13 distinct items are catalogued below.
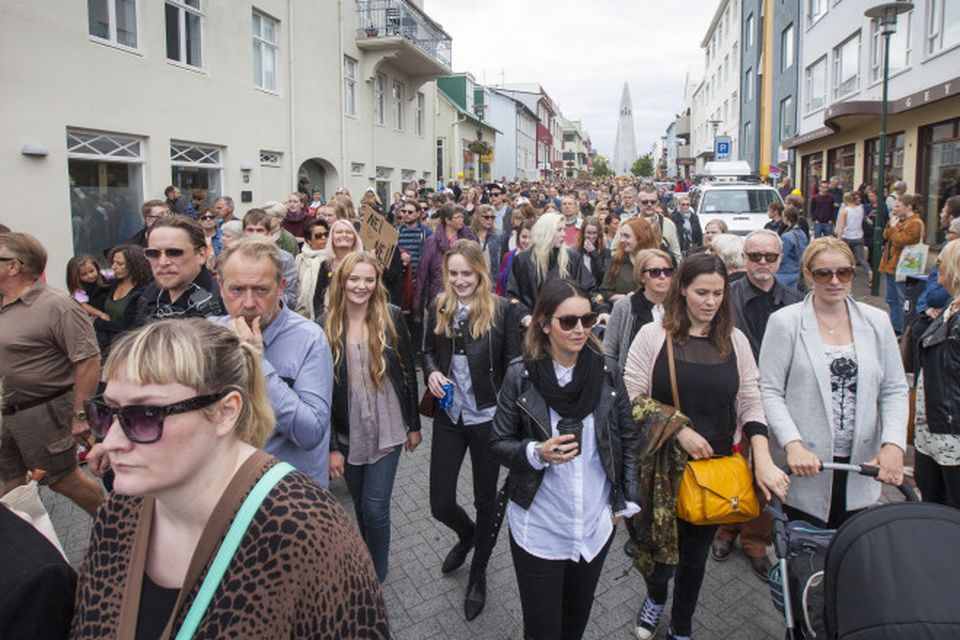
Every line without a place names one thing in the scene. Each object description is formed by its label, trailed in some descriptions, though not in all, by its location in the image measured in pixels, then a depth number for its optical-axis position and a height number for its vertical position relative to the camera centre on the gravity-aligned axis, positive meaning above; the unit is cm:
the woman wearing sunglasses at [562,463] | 281 -94
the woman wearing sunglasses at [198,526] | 146 -66
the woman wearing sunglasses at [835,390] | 323 -71
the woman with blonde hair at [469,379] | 387 -80
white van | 1457 +98
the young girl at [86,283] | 612 -39
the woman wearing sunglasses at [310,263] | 583 -19
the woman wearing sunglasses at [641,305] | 430 -40
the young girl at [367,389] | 363 -81
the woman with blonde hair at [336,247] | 535 -4
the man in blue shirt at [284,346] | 275 -45
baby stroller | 177 -95
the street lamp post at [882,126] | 1209 +233
